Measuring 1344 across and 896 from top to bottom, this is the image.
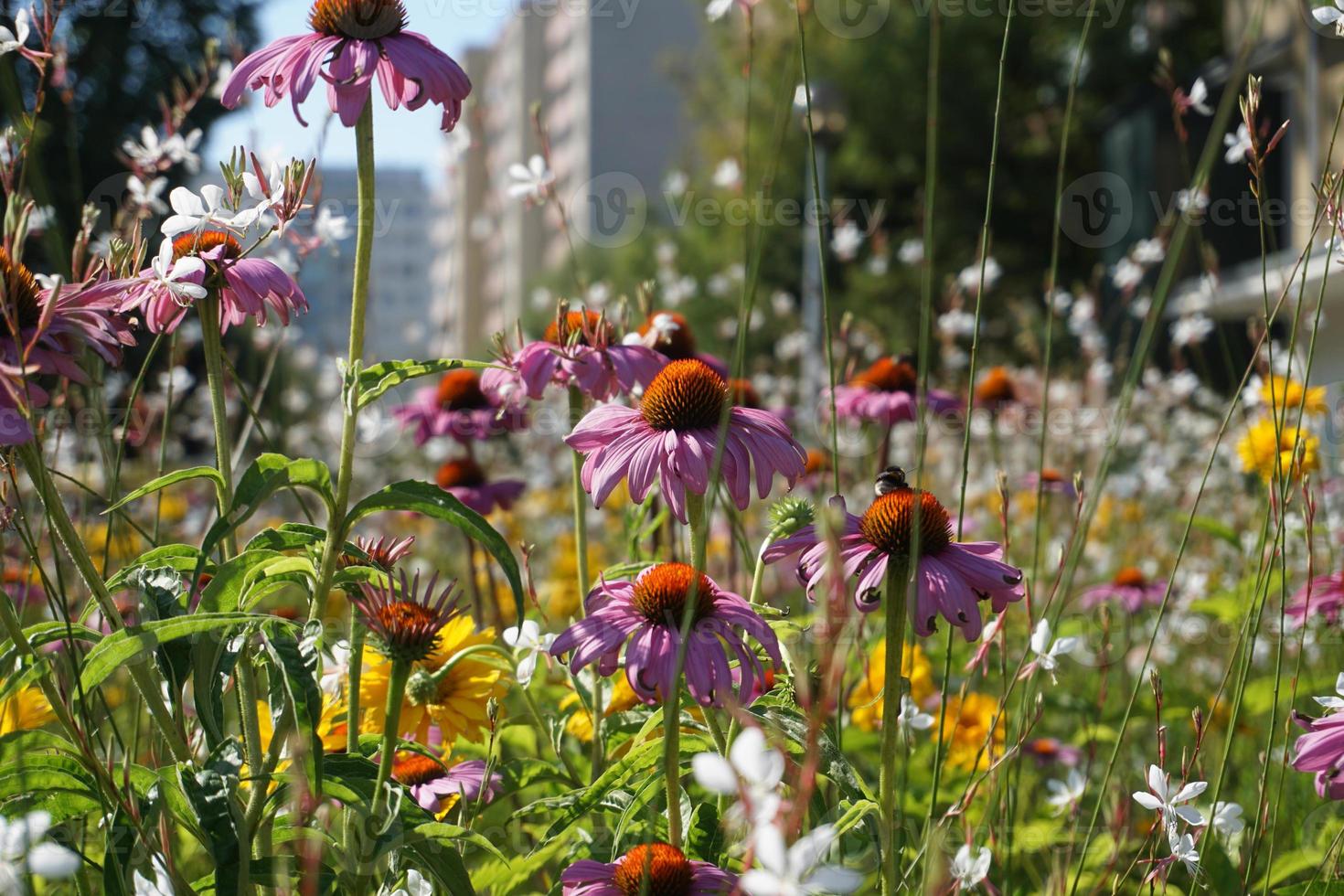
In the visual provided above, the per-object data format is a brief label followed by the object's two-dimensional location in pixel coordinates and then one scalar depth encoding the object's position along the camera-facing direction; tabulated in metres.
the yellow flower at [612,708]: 1.45
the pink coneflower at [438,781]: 1.22
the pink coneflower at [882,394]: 2.36
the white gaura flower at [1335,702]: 1.07
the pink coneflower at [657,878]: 0.89
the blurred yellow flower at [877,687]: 1.82
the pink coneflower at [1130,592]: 2.84
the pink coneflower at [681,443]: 1.12
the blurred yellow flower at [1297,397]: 2.21
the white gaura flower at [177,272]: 0.97
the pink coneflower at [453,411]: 2.56
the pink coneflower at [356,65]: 1.07
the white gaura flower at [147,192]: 1.58
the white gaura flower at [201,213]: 1.02
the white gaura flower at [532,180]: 1.74
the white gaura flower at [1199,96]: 1.60
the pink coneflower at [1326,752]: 1.01
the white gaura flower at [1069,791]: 1.60
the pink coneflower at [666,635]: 0.98
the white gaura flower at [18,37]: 1.14
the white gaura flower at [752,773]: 0.47
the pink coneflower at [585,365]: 1.47
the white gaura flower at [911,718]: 1.33
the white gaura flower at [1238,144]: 1.47
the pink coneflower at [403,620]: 1.00
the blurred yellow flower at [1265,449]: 2.09
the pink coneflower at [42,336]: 0.84
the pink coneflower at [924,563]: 1.07
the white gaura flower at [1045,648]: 1.27
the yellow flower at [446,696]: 1.30
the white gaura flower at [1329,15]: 1.13
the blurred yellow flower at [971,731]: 2.04
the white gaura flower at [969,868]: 0.99
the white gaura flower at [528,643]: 1.23
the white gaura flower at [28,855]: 0.52
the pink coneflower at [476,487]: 2.60
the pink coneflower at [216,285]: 1.01
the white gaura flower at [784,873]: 0.49
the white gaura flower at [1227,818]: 1.14
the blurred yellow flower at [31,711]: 1.63
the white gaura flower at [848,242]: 3.41
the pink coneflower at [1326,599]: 1.72
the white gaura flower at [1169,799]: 1.03
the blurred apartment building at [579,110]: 35.84
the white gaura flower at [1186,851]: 1.03
